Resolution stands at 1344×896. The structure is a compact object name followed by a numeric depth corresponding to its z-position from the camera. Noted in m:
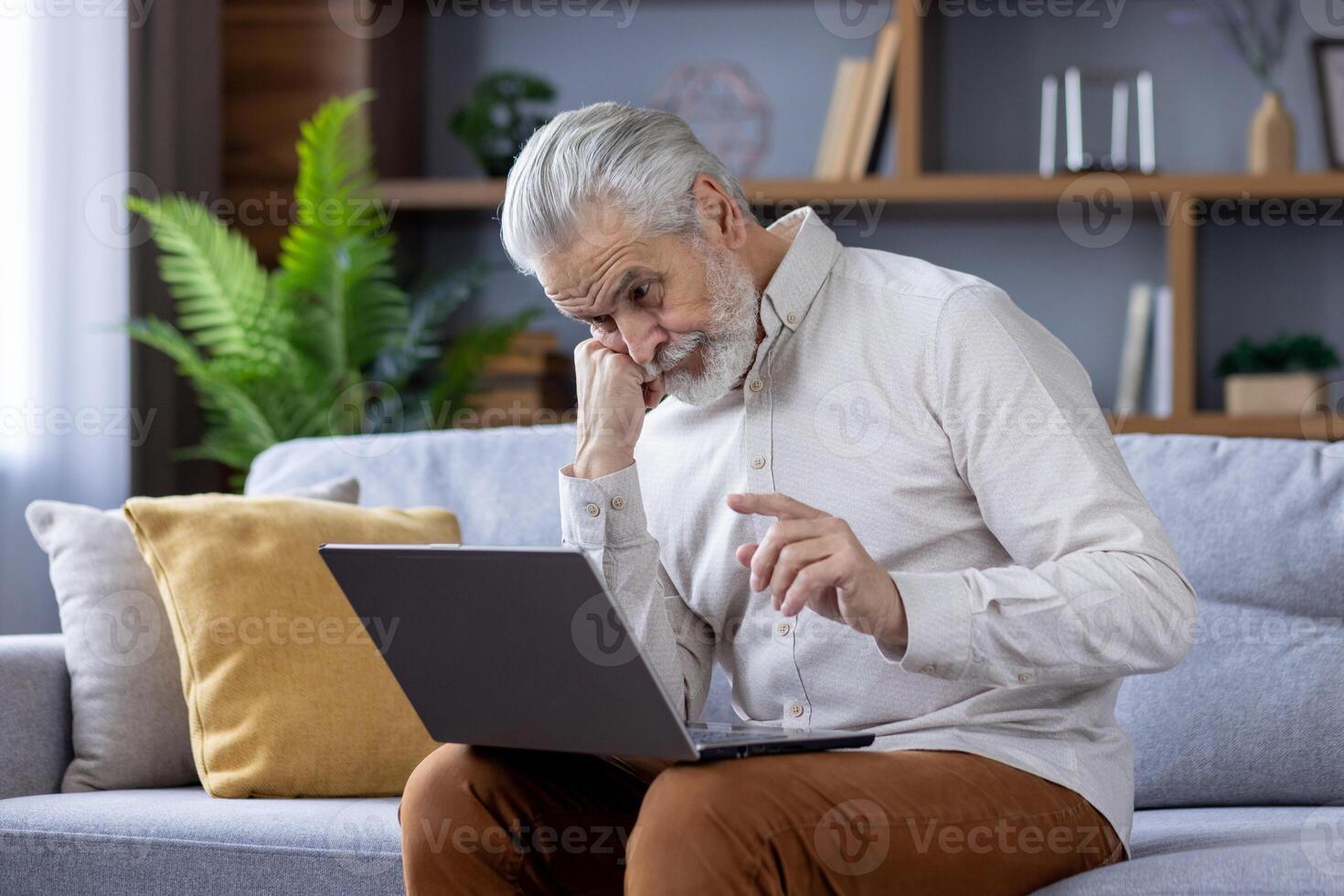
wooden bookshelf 3.05
